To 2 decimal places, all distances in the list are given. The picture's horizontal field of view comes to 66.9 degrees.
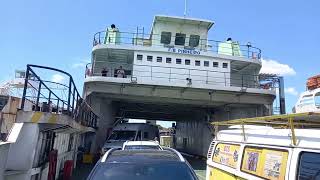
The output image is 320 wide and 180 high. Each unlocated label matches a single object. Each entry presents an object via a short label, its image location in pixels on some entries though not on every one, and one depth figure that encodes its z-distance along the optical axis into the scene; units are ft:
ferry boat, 44.54
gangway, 17.23
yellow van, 9.14
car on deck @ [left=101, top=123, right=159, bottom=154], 45.12
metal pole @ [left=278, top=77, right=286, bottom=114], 51.40
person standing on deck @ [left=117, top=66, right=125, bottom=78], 45.96
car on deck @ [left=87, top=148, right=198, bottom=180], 10.46
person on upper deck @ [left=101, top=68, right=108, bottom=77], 47.14
